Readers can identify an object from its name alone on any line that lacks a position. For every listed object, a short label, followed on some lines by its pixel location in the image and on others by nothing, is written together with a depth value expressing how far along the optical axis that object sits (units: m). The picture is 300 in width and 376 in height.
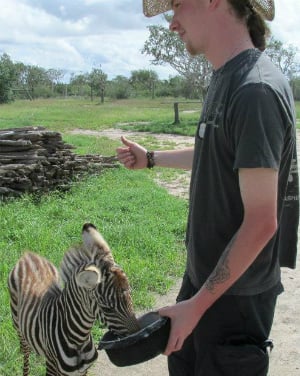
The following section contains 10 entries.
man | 1.62
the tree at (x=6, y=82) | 47.69
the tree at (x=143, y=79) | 72.81
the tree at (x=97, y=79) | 67.88
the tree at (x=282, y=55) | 36.31
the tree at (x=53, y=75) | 80.88
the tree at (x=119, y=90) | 63.22
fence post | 25.62
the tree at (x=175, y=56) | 30.48
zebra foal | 2.43
